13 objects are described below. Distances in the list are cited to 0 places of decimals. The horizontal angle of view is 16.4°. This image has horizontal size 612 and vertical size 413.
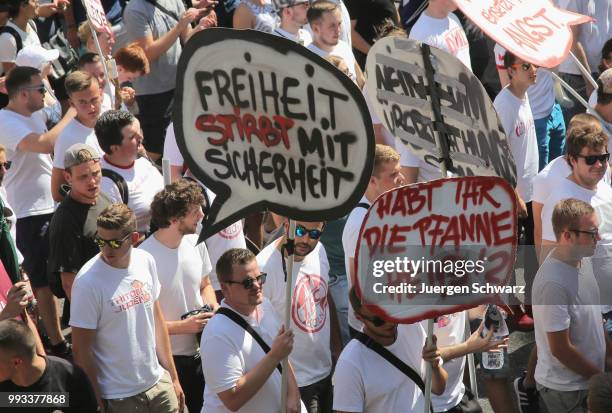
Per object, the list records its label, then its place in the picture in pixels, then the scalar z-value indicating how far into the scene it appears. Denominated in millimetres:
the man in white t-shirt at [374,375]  9759
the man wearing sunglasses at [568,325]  11059
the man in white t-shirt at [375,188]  12171
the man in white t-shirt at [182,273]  11682
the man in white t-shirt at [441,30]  17565
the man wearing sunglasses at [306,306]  11562
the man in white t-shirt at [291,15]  18151
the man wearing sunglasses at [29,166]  14229
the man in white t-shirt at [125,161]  13065
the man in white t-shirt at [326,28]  17369
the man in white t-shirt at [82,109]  14041
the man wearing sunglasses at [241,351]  9947
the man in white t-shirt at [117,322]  10600
